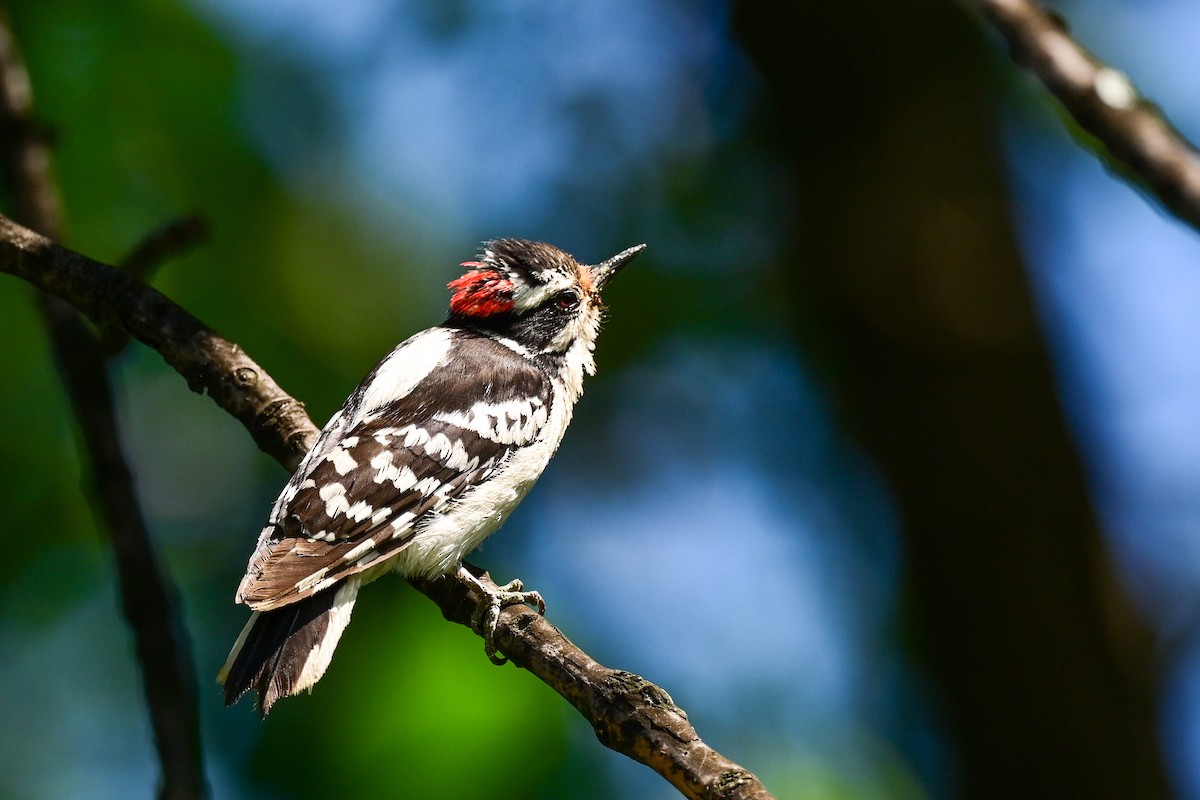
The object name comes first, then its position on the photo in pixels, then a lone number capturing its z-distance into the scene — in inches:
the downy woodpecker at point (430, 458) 234.1
